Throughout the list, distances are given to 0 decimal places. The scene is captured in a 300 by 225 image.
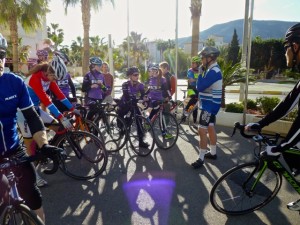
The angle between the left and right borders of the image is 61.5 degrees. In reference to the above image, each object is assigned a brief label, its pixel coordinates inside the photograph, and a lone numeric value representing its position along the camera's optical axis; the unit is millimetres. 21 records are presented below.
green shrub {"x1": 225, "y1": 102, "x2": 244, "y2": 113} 7499
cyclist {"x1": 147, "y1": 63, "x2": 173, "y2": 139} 5703
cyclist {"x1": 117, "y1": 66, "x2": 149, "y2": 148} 5115
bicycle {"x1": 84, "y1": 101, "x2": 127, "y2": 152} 5266
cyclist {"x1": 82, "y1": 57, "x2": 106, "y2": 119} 5711
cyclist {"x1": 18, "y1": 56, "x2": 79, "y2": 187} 3600
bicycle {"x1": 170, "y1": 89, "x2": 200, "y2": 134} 7187
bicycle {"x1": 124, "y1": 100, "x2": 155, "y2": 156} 5086
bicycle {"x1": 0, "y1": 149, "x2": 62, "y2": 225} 1781
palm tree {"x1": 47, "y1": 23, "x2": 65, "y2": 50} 51669
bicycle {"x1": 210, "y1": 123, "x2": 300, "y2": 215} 2658
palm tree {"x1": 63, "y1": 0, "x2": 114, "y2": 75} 13250
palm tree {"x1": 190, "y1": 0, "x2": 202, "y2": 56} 12239
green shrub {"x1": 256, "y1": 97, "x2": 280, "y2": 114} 7012
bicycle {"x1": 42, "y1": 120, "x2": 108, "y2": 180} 3937
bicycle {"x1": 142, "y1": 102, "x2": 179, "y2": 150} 5555
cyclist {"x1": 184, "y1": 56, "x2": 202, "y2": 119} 6961
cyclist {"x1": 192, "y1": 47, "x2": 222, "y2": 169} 4305
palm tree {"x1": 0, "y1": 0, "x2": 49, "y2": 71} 14305
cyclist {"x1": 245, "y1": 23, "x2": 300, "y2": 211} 2432
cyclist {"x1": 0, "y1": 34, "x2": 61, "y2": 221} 1965
